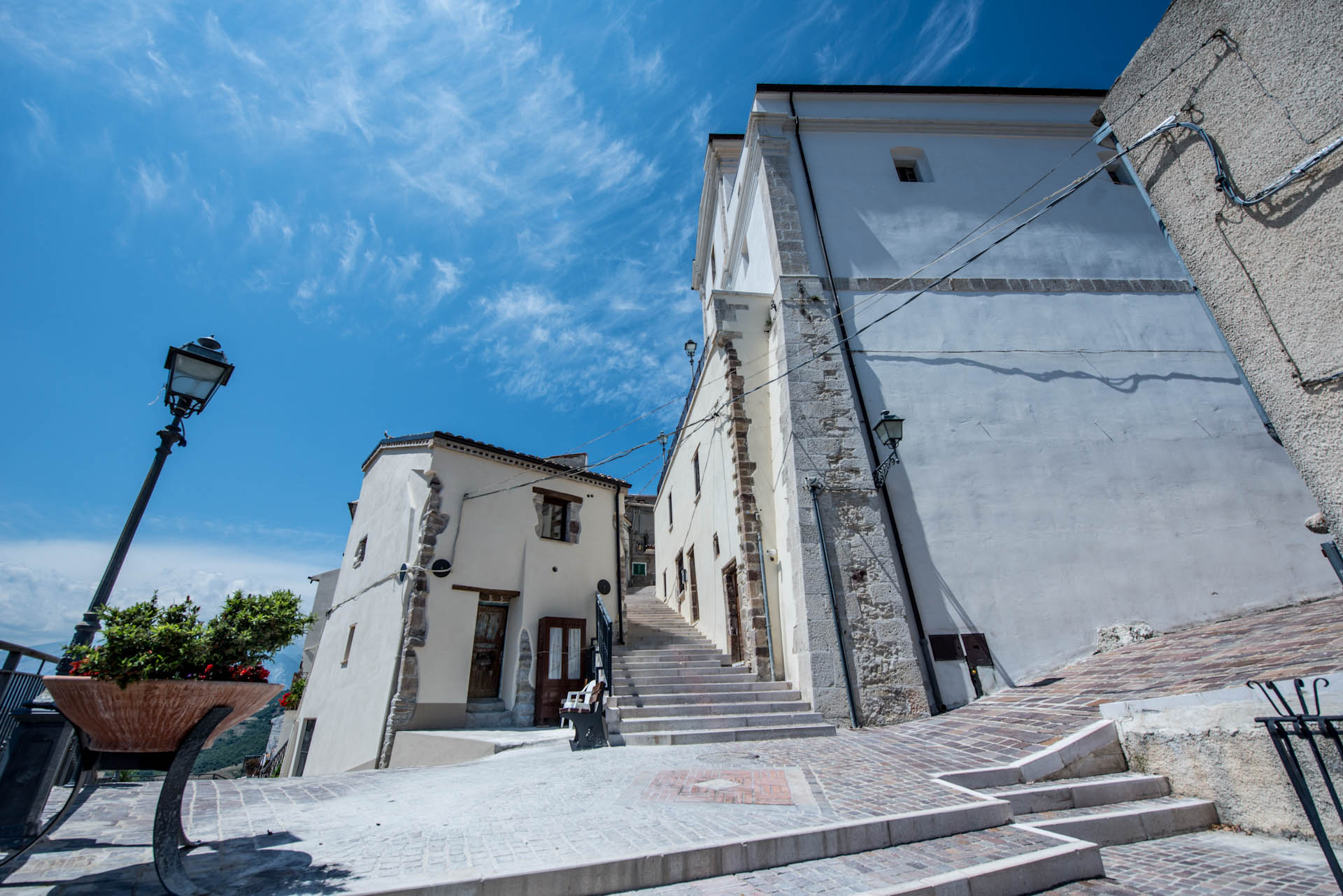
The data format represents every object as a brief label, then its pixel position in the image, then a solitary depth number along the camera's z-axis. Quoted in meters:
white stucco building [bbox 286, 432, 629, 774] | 10.15
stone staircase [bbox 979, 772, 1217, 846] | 3.29
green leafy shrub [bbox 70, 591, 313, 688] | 2.50
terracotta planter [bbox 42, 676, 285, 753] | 2.44
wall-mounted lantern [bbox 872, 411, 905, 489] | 7.58
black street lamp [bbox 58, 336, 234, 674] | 3.68
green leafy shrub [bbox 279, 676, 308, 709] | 14.67
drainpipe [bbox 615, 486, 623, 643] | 12.10
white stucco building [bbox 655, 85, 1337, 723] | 7.99
